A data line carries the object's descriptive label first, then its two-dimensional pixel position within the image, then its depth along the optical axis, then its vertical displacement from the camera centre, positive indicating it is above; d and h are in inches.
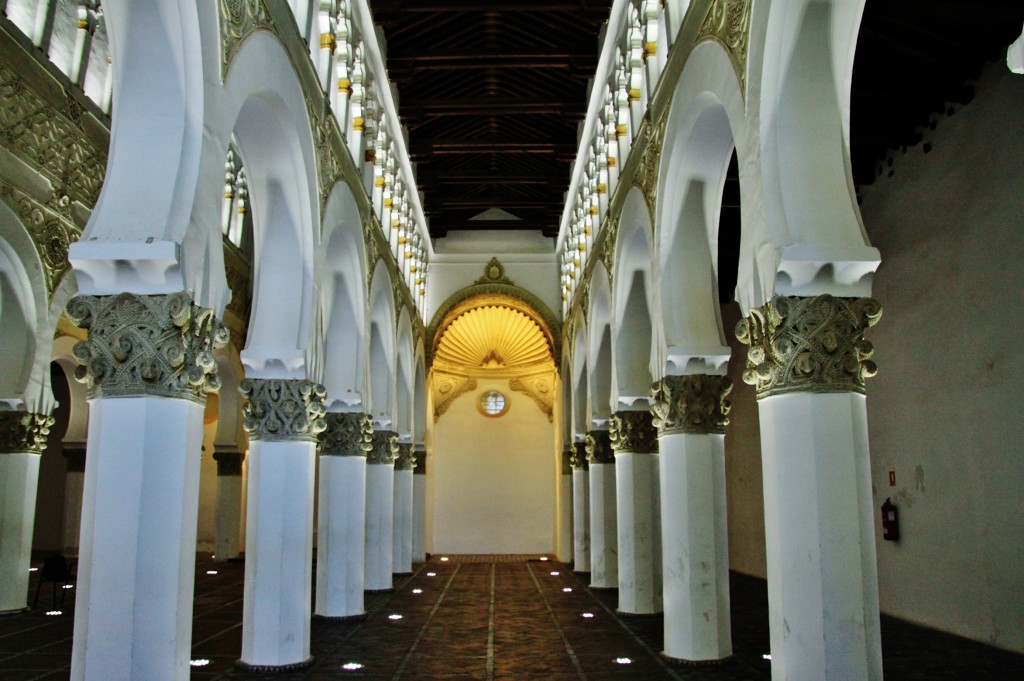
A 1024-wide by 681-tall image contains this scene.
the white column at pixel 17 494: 443.2 -1.3
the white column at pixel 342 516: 432.1 -11.9
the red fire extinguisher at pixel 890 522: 432.5 -15.2
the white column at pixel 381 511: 543.2 -11.9
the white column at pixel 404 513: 673.6 -16.3
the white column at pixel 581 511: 671.8 -15.2
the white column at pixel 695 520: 315.9 -10.3
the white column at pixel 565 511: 801.6 -18.0
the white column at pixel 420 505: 792.9 -12.5
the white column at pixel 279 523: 313.7 -11.2
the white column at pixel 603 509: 550.6 -11.3
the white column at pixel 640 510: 436.5 -9.5
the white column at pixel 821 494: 207.6 -1.0
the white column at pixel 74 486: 689.6 +3.9
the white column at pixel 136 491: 199.9 +0.0
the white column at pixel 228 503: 757.9 -9.9
